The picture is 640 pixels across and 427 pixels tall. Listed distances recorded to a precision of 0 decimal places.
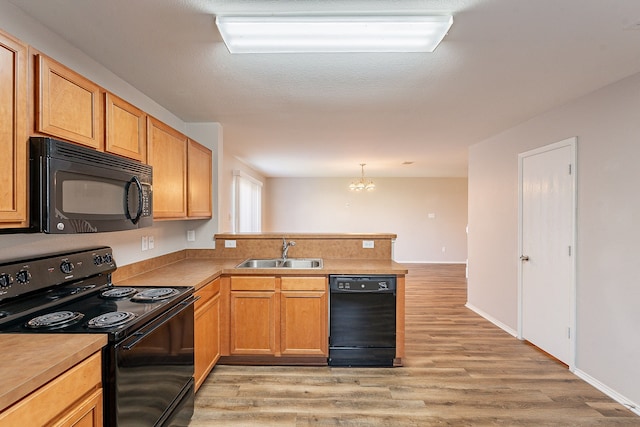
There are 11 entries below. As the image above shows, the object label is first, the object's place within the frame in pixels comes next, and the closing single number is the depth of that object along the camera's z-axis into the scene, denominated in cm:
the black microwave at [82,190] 132
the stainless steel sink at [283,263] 326
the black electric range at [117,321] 136
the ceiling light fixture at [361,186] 718
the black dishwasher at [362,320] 275
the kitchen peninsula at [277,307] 275
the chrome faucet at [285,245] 335
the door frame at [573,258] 272
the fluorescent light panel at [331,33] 155
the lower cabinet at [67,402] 95
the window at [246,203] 576
